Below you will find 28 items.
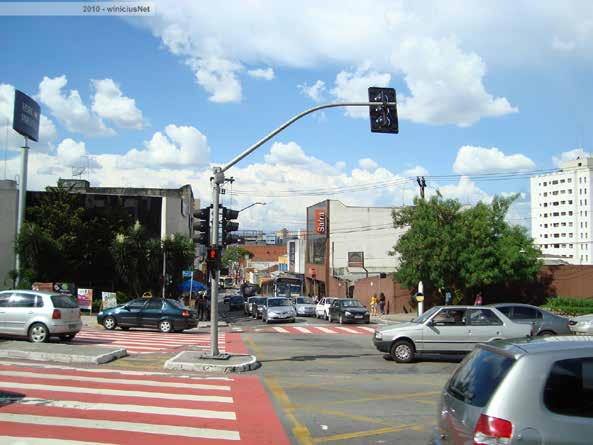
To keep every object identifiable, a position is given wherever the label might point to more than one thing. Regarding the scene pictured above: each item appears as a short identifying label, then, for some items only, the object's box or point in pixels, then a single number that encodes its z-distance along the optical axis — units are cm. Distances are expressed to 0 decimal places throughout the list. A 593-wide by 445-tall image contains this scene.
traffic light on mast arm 1377
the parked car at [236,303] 5366
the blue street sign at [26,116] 3556
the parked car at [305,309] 4097
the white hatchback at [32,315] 1686
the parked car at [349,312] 3244
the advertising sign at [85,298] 3278
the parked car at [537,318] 1656
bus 5472
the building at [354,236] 6562
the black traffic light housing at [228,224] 1555
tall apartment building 13688
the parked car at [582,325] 2006
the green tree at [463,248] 3441
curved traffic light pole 1430
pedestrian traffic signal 1500
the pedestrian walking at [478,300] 3278
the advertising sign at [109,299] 3294
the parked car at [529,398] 420
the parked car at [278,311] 3256
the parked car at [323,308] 3788
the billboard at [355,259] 6228
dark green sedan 2492
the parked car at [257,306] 3774
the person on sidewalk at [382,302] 4241
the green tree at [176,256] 3853
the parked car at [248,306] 4334
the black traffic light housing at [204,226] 1535
